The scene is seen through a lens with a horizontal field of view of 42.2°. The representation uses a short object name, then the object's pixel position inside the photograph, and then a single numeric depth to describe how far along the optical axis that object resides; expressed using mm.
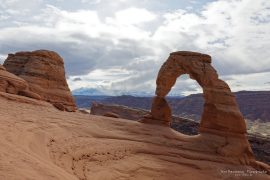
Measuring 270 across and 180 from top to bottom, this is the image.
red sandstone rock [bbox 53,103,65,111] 24156
